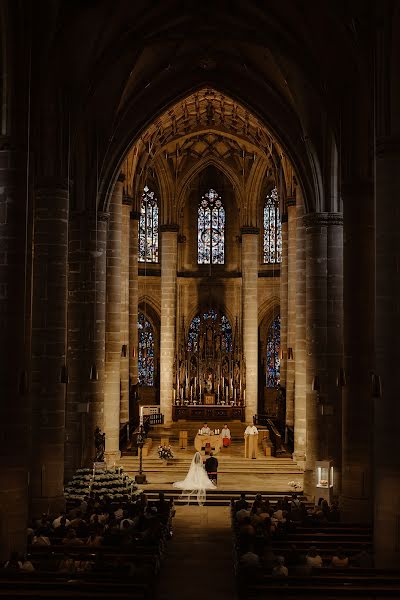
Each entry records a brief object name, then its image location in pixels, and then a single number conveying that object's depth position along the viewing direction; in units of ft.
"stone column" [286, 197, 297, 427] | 121.08
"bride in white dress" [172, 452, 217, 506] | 89.35
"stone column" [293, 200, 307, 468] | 107.14
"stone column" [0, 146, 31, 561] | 56.90
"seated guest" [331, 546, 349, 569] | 51.65
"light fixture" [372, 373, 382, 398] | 55.77
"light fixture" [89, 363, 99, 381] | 92.79
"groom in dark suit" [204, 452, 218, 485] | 91.89
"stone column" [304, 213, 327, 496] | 91.15
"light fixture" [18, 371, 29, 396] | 57.31
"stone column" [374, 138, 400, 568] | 55.31
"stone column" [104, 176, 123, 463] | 107.34
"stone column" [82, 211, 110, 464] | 95.09
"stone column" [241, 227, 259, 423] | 148.35
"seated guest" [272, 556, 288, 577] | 47.01
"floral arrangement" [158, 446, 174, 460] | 107.65
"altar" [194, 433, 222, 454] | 111.24
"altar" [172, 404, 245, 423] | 146.82
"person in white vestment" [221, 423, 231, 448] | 118.32
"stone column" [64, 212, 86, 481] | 92.79
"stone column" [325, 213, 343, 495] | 88.84
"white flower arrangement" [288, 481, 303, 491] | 94.63
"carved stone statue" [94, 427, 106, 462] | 90.67
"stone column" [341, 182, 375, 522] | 73.00
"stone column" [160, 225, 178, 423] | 148.36
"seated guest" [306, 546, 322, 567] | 50.26
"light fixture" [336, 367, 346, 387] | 74.18
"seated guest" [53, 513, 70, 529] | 62.59
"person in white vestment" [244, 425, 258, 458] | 110.11
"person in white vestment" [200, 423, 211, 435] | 113.39
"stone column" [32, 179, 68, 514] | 73.77
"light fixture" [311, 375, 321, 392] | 89.15
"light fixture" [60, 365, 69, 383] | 73.82
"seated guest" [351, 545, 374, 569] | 53.78
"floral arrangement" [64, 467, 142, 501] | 82.69
